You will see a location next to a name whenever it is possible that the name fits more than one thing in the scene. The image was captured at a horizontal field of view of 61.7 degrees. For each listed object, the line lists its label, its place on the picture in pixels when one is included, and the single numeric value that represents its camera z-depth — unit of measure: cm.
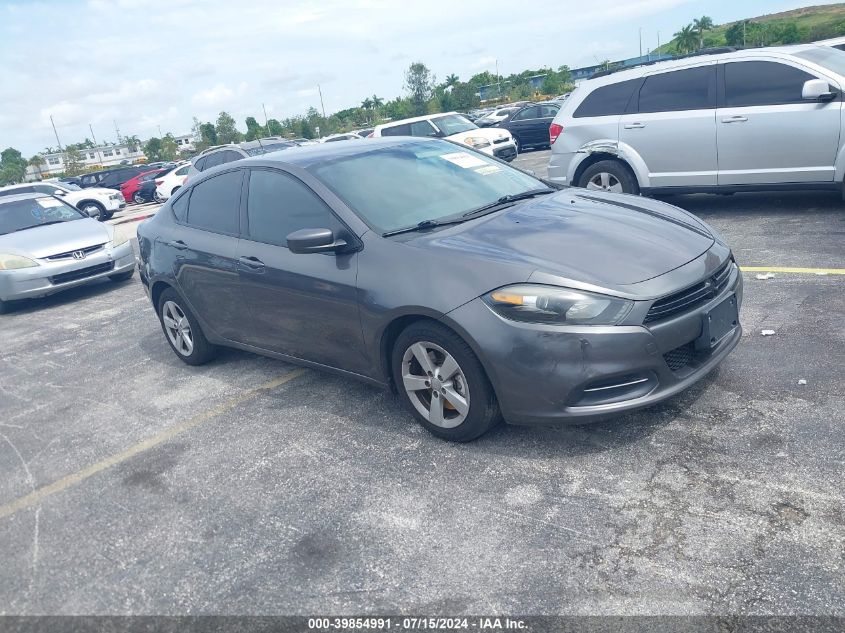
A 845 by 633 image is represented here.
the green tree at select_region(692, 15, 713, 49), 9906
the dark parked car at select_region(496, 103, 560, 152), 2203
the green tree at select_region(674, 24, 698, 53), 9982
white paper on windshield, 484
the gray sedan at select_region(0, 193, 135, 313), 887
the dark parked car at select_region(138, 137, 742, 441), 329
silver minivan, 730
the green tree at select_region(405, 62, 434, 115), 8912
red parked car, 2825
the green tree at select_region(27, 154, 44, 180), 8939
